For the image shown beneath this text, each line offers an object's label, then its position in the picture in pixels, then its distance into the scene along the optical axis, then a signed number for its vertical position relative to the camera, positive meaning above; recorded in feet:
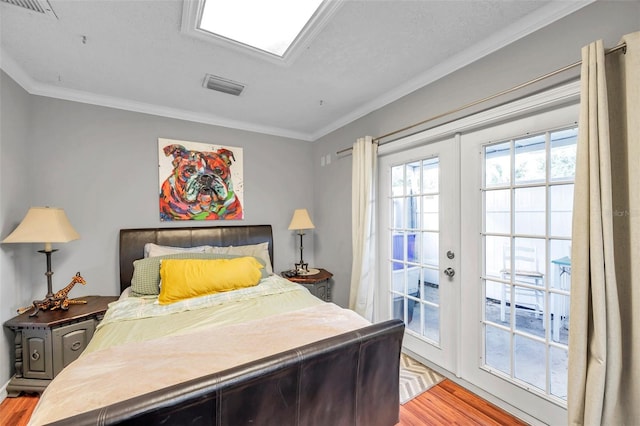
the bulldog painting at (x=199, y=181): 9.46 +1.20
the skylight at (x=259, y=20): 4.83 +3.86
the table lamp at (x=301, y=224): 10.70 -0.51
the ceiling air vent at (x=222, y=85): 7.50 +3.84
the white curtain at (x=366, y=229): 8.86 -0.62
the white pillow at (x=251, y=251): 9.52 -1.44
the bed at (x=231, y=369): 2.95 -2.24
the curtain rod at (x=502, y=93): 4.10 +2.52
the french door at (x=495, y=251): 5.22 -1.00
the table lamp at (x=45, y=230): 6.46 -0.40
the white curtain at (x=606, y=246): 3.94 -0.59
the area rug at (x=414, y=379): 6.54 -4.57
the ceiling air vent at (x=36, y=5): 4.78 +3.91
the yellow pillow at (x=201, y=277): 6.75 -1.76
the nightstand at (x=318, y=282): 9.92 -2.78
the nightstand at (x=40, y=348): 6.37 -3.31
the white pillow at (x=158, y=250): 8.39 -1.22
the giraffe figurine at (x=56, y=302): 6.98 -2.37
